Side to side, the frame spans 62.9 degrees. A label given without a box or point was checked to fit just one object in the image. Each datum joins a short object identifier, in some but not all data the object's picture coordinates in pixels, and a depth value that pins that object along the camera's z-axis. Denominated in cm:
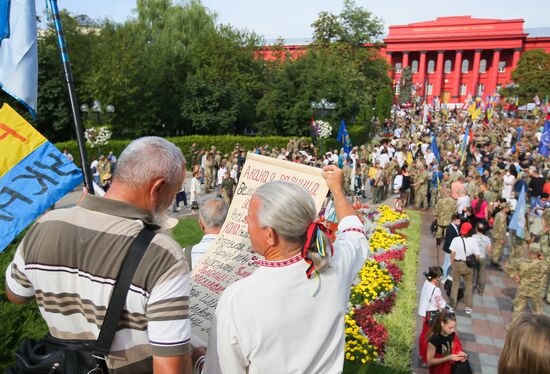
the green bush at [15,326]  287
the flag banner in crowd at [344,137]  1746
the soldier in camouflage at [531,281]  708
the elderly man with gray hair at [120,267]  164
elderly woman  175
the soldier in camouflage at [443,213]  1140
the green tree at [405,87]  5025
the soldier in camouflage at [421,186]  1588
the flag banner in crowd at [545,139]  1780
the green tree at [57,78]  2430
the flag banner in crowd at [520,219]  985
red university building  6494
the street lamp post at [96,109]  2039
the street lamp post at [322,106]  1932
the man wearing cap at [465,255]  788
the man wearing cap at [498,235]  1041
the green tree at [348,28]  4269
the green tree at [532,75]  4538
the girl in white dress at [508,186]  1392
